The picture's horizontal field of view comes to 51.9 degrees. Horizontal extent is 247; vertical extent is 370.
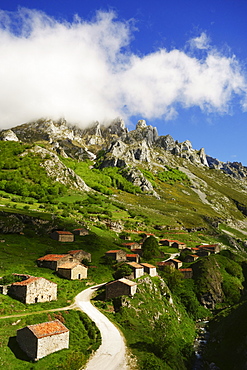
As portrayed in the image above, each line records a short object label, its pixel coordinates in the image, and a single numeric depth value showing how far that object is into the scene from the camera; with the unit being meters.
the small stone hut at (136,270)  64.69
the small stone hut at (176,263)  90.62
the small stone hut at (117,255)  85.44
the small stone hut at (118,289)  55.81
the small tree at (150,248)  96.38
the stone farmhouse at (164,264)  86.43
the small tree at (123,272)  64.12
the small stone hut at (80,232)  110.38
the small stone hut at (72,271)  63.38
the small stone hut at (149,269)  71.46
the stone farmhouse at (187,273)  84.44
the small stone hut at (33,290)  45.38
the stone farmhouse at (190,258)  103.31
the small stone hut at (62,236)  100.06
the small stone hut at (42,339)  31.55
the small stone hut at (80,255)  75.56
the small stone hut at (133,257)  87.56
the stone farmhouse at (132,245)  108.30
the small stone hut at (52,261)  66.08
